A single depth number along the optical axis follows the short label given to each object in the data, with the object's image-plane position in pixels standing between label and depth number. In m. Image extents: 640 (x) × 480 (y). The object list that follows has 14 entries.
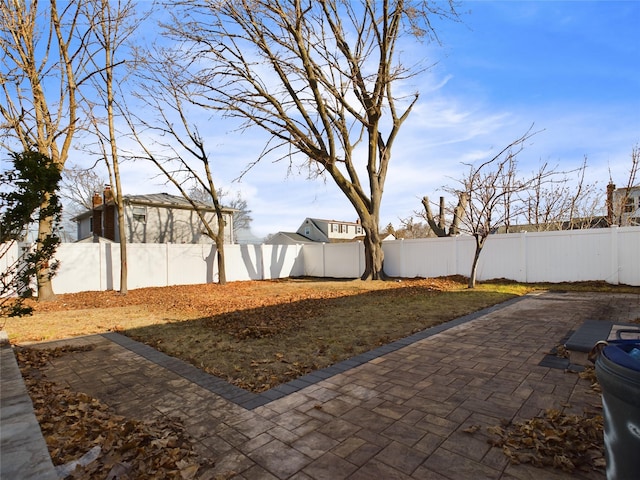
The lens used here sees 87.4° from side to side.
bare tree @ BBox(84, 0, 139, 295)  11.98
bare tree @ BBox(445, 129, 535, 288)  10.89
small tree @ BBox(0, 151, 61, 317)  3.34
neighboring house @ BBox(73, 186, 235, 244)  20.28
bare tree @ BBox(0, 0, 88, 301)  9.89
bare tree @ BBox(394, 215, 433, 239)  34.53
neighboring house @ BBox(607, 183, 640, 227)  16.81
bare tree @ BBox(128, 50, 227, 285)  15.46
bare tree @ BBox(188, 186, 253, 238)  40.25
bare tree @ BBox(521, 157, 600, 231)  18.66
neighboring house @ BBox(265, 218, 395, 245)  38.61
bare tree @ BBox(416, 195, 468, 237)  17.28
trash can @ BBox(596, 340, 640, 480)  1.35
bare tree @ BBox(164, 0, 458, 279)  12.26
